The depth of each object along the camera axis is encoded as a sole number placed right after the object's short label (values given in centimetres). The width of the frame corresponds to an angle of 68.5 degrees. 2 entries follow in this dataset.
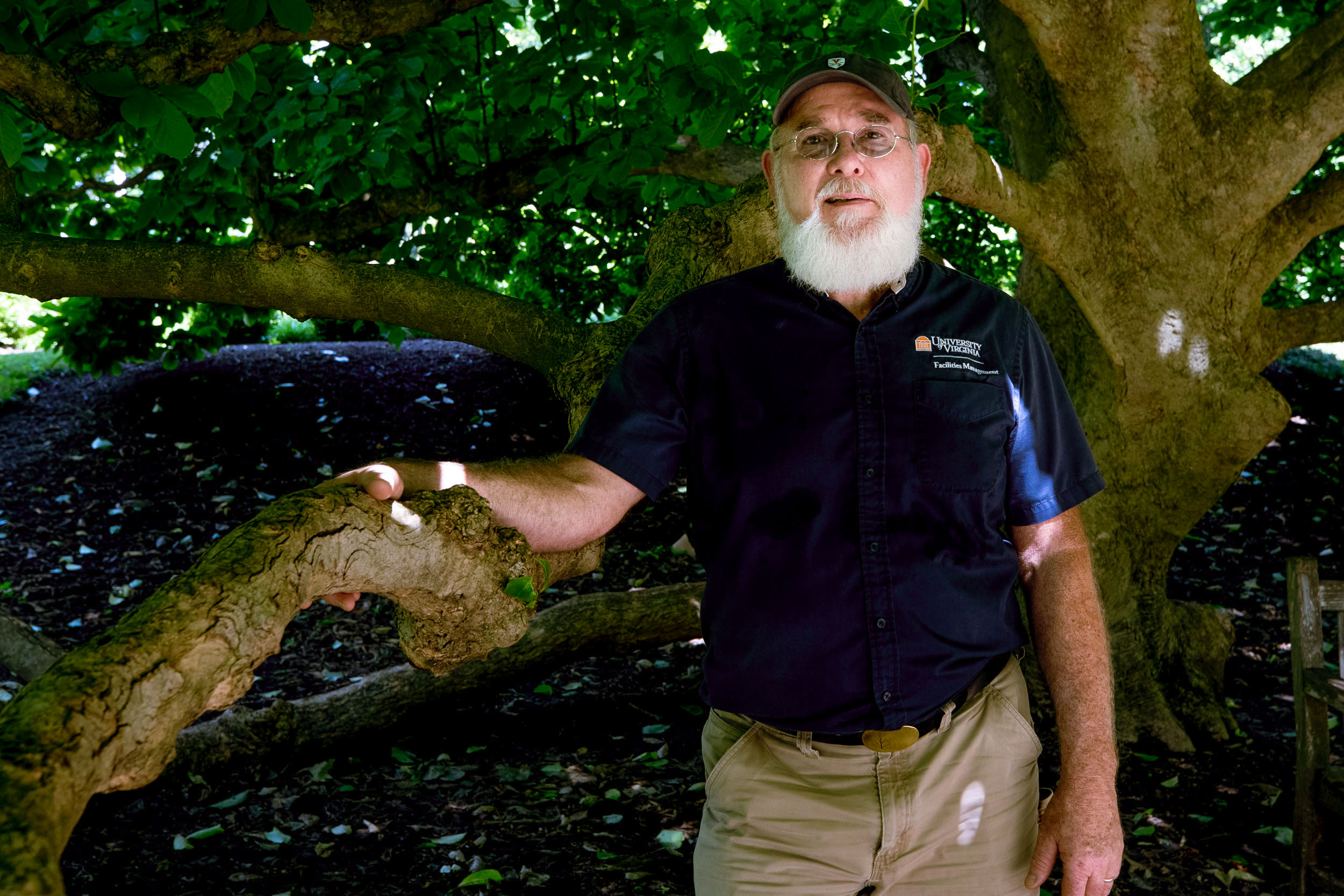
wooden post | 325
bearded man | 205
